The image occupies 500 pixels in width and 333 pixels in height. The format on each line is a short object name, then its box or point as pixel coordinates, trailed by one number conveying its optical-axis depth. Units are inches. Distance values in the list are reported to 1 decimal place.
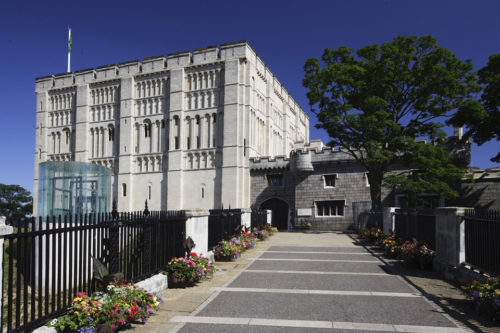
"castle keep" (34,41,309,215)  1547.7
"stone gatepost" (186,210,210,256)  413.7
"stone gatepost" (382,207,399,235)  676.7
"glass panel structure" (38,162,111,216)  701.3
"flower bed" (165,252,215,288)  349.1
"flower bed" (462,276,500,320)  244.4
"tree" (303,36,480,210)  932.0
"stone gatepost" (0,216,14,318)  182.1
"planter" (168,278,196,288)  347.3
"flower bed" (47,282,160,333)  209.8
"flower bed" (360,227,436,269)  435.5
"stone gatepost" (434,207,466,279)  368.8
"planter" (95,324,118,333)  207.3
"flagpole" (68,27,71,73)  1992.1
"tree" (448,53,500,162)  989.8
